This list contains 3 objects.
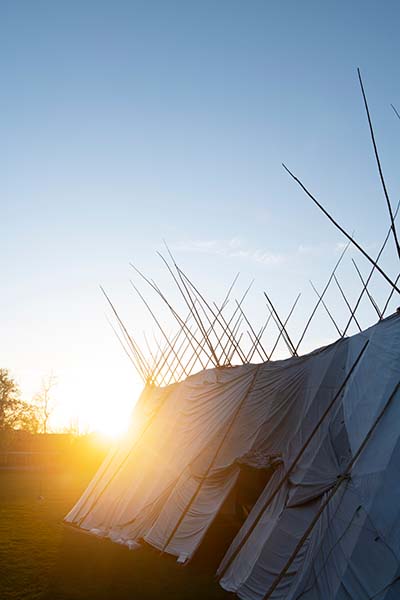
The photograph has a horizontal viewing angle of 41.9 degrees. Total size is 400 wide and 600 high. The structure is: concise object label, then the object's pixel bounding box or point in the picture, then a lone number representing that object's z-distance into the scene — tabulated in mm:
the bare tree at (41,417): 53375
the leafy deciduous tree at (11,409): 47656
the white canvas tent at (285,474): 5543
